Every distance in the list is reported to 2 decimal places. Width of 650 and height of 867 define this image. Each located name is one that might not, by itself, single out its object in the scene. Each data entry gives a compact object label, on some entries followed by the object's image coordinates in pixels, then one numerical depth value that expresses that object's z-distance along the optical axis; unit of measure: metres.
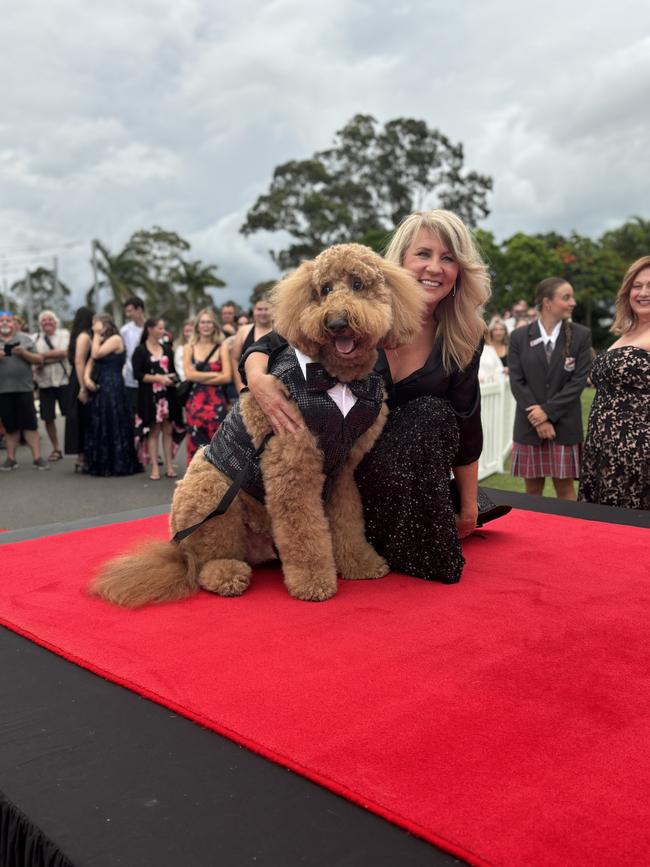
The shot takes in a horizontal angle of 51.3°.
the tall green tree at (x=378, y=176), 31.36
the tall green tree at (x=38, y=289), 46.75
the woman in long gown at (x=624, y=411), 3.53
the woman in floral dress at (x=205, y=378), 6.18
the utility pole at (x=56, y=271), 31.48
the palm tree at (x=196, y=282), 33.72
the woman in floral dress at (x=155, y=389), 6.90
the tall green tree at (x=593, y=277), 37.16
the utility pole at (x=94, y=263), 29.23
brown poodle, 2.13
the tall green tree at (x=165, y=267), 37.41
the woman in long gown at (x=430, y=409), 2.59
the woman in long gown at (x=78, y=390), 7.29
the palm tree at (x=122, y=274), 30.20
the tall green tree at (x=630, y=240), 40.88
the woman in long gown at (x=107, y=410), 7.20
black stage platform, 1.17
